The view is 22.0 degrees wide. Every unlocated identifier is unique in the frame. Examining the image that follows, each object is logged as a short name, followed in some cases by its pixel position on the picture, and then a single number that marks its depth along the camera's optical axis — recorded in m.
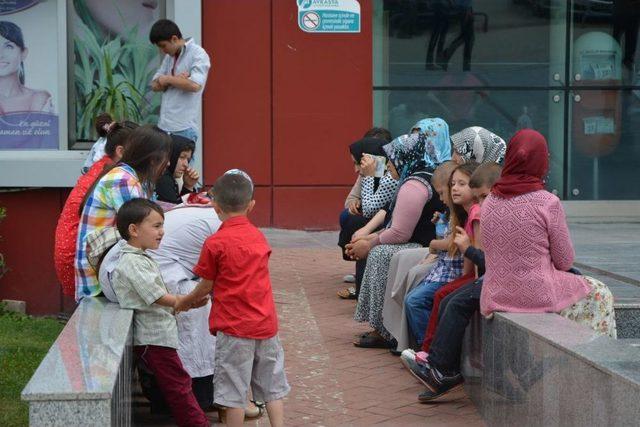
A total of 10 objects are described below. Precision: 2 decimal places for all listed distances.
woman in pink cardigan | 7.86
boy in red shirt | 7.66
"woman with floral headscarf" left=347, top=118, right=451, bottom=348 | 10.74
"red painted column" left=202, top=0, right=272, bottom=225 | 17.36
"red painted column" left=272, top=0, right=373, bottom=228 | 17.56
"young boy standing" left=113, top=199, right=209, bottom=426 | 7.67
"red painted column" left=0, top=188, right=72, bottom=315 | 14.29
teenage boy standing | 13.85
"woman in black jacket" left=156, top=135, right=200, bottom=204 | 10.43
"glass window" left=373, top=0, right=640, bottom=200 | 18.35
